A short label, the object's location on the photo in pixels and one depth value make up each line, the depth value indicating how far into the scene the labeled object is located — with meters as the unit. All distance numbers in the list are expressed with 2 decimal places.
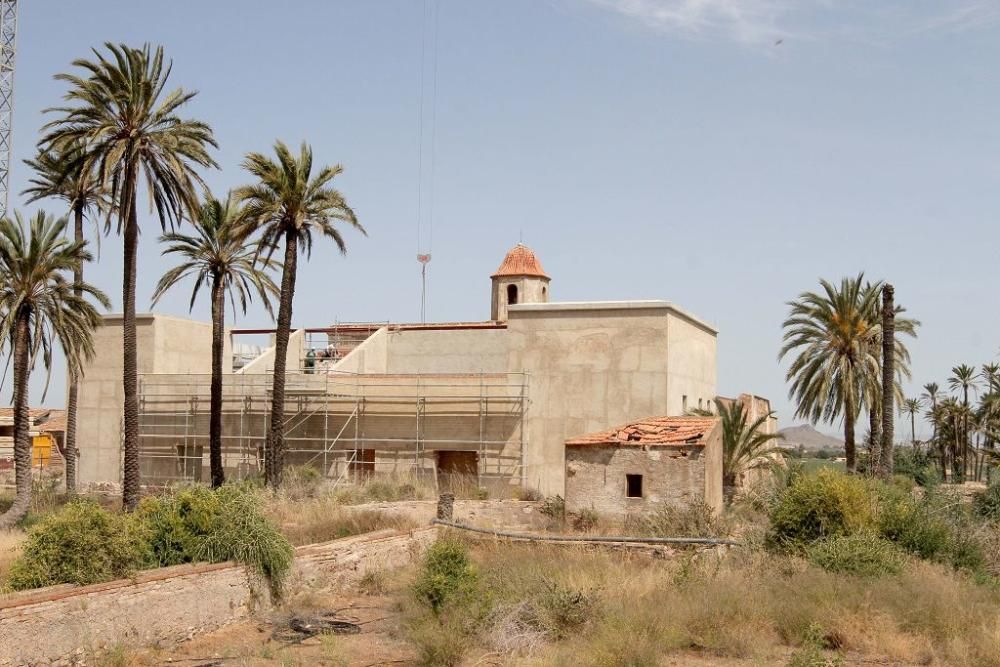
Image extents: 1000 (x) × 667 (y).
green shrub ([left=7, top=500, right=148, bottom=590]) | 14.25
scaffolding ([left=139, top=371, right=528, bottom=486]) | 30.72
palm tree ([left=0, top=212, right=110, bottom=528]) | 25.73
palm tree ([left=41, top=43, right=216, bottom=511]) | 24.80
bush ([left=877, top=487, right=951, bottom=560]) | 17.00
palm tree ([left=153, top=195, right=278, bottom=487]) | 29.14
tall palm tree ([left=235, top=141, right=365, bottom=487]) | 27.91
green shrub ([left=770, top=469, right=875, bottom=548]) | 17.55
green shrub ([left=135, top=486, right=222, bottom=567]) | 16.23
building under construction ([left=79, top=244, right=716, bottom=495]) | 29.69
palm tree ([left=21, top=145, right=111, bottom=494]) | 29.44
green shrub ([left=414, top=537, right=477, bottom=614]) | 15.48
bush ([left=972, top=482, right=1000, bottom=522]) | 25.77
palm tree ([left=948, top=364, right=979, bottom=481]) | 48.97
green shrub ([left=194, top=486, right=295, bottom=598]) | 16.47
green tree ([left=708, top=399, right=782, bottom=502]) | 27.02
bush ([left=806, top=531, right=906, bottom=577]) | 15.38
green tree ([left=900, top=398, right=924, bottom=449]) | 65.03
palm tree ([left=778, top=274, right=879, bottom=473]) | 30.53
